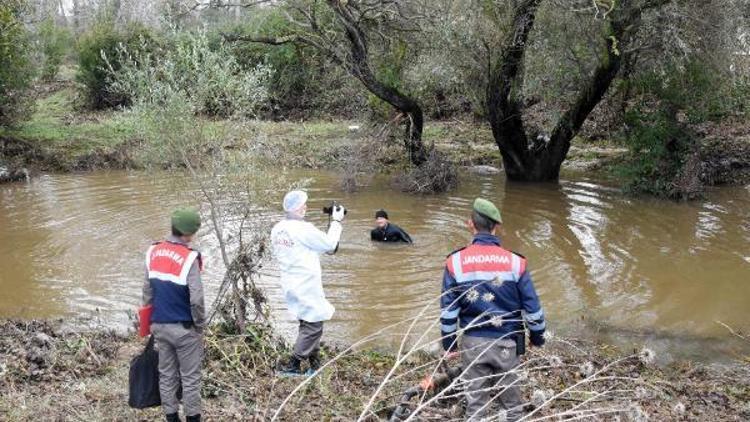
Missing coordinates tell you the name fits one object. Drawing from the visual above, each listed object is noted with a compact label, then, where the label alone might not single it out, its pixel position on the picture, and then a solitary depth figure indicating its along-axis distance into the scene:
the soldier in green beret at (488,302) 5.55
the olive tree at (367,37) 16.89
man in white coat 7.21
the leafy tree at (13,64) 20.30
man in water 12.88
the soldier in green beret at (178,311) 5.96
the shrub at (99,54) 29.73
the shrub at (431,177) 18.38
